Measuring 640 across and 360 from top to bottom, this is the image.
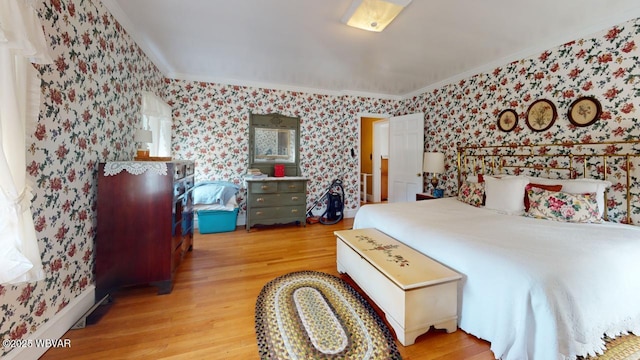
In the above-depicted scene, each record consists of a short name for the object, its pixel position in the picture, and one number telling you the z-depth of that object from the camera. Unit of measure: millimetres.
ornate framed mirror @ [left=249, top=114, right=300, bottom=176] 4266
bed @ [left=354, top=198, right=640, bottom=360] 1194
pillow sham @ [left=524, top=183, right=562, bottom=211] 2359
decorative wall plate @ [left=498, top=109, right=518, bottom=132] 3073
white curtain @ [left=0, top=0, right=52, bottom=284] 974
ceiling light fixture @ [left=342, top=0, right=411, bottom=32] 1997
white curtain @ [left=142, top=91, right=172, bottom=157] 2902
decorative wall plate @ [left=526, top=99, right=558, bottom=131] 2723
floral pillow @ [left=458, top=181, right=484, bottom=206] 2850
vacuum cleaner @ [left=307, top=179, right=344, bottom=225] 4453
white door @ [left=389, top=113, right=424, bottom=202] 4346
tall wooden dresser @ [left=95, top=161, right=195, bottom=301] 1868
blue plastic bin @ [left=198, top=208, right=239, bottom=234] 3680
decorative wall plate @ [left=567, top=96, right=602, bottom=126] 2395
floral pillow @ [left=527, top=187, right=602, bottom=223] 2070
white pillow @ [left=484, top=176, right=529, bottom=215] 2486
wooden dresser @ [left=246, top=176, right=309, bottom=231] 3854
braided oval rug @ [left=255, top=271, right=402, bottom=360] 1391
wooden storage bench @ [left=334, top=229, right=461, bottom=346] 1445
